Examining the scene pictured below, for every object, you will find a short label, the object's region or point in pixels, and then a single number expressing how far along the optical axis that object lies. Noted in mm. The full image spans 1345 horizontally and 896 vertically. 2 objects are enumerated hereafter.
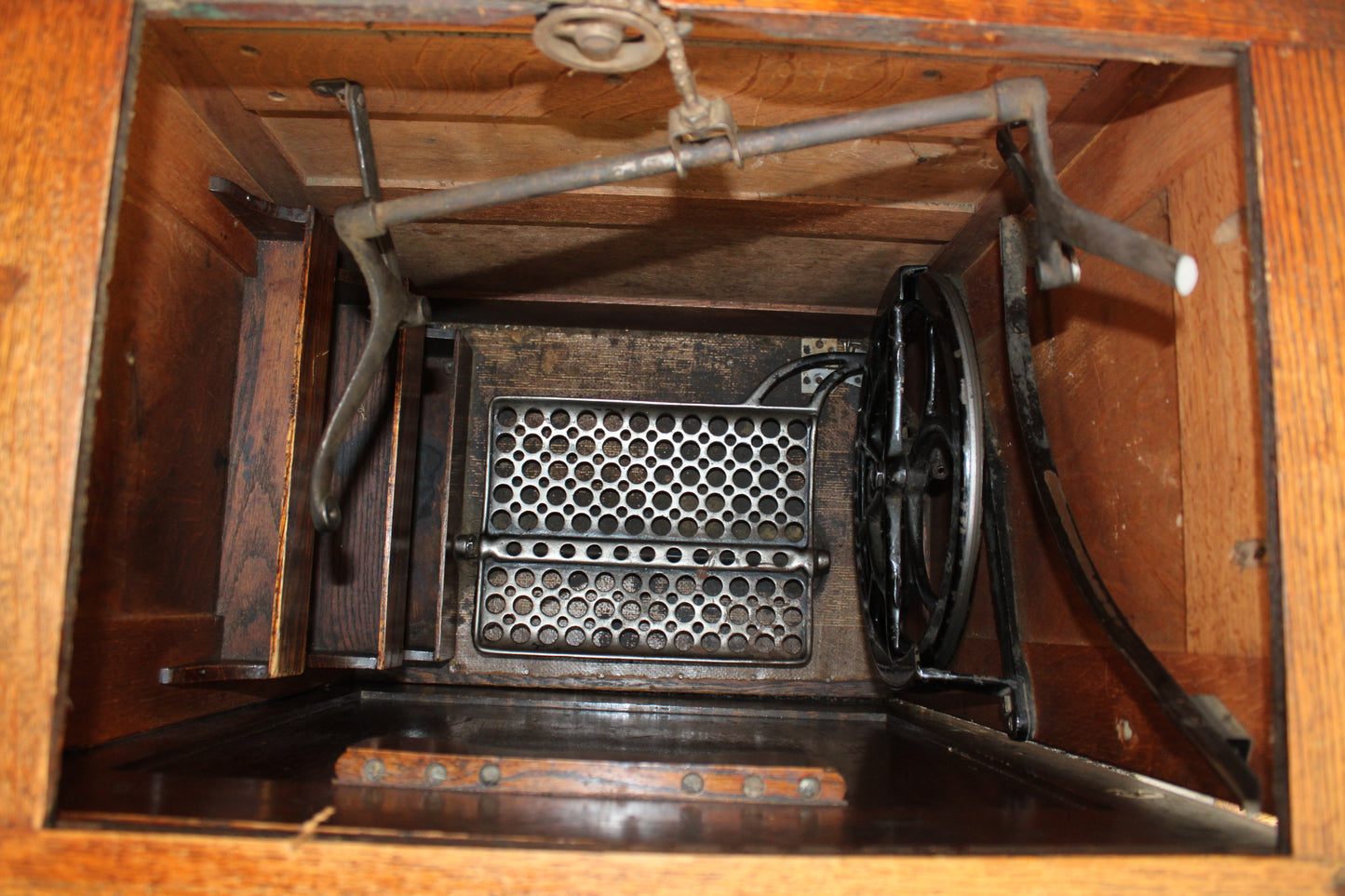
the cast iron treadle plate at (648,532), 1647
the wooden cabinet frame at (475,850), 626
